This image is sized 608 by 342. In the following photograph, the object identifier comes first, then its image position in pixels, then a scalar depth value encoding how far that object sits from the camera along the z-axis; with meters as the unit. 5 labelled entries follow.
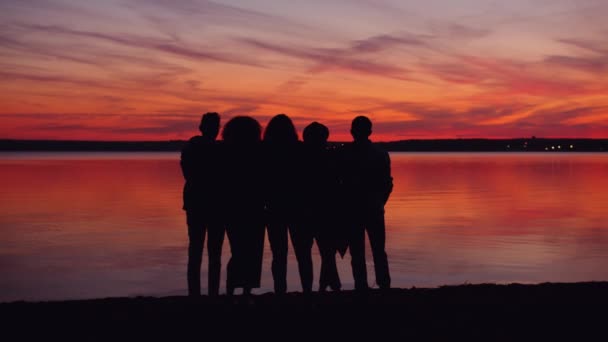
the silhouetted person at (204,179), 7.57
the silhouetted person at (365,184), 8.18
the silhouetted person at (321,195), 7.84
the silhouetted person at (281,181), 7.62
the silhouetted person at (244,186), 7.57
